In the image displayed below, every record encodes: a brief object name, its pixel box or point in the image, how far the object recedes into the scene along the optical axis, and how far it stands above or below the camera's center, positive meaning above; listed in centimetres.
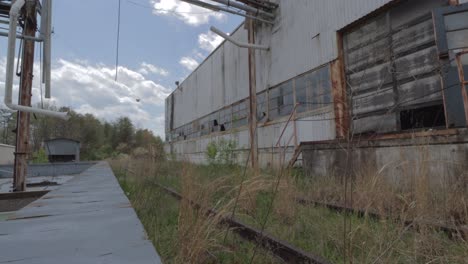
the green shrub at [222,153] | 1117 +19
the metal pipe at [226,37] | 1007 +442
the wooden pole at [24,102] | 536 +115
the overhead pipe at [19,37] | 341 +181
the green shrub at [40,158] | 2054 +28
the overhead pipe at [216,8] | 1044 +576
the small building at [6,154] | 2107 +71
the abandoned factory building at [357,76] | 495 +216
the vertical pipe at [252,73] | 995 +311
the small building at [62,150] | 2198 +90
